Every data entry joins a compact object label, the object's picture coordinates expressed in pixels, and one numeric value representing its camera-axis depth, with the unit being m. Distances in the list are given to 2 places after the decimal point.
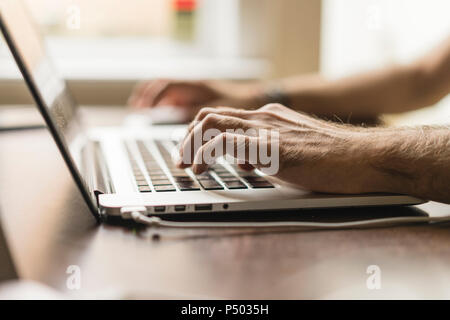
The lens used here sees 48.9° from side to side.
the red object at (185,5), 2.02
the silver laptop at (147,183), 0.46
